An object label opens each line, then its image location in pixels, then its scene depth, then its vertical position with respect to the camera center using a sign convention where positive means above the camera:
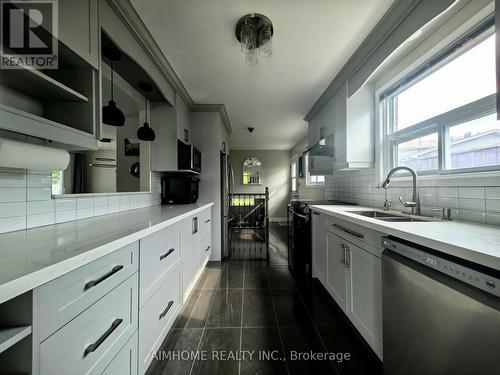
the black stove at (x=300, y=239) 2.42 -0.63
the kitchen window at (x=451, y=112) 1.15 +0.54
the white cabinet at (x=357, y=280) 1.20 -0.66
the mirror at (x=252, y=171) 7.15 +0.64
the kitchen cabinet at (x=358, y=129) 2.12 +0.63
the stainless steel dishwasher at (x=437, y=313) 0.62 -0.47
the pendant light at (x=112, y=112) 1.53 +0.62
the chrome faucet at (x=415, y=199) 1.47 -0.08
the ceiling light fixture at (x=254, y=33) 1.48 +1.20
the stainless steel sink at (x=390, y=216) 1.40 -0.22
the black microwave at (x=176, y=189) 2.52 +0.01
